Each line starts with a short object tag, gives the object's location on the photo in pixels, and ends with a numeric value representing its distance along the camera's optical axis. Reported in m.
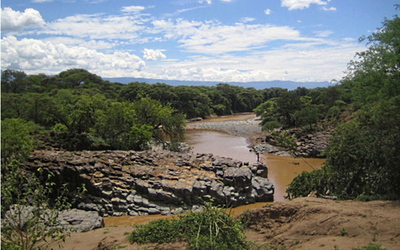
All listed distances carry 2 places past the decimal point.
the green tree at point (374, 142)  10.37
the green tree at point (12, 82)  50.81
